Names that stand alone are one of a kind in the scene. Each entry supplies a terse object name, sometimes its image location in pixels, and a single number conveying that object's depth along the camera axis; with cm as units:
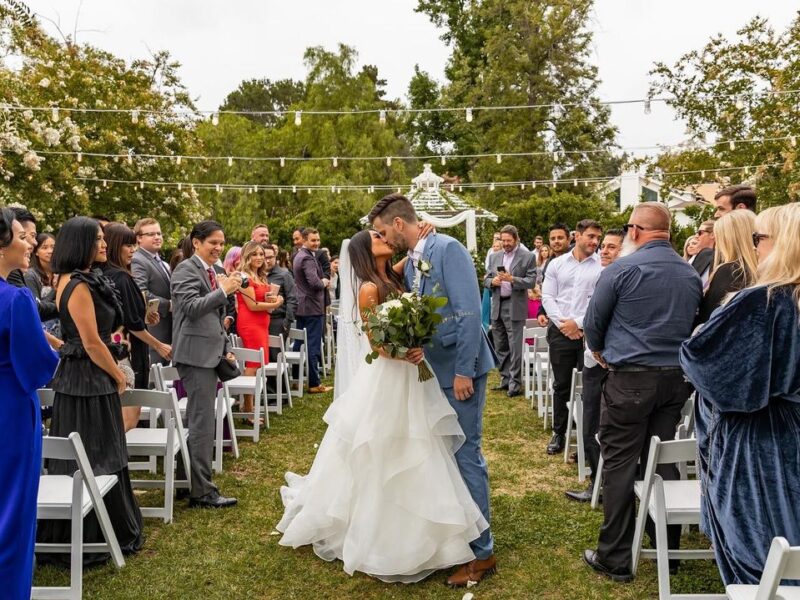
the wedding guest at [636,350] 408
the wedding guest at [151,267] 712
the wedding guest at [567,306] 677
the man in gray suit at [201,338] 530
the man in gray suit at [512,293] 989
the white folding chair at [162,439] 472
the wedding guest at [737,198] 561
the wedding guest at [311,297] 1020
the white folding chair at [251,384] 729
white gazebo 1848
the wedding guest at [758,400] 276
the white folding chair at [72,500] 372
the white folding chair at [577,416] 605
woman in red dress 836
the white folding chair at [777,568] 207
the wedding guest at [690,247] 767
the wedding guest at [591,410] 562
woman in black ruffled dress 427
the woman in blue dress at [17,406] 322
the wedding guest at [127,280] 548
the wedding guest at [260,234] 961
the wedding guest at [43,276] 670
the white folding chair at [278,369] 873
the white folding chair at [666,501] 354
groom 421
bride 416
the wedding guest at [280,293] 970
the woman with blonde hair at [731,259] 412
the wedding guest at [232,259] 992
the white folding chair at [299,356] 974
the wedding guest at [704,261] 566
